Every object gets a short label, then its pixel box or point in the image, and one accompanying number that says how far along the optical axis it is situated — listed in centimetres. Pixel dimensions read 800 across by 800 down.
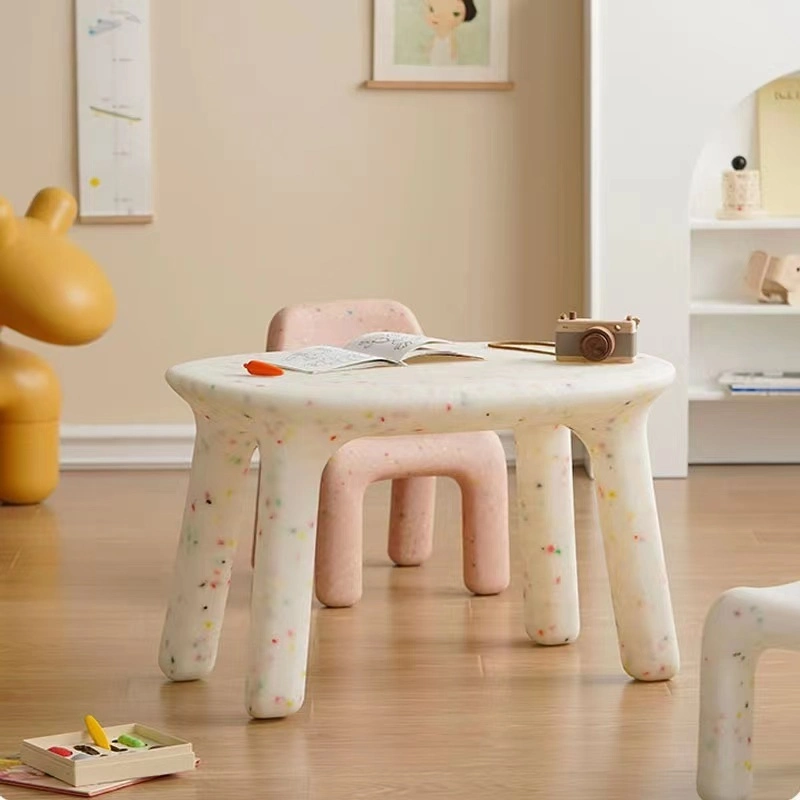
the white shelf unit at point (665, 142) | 651
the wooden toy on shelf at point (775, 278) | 658
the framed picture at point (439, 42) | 687
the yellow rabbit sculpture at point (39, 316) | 581
